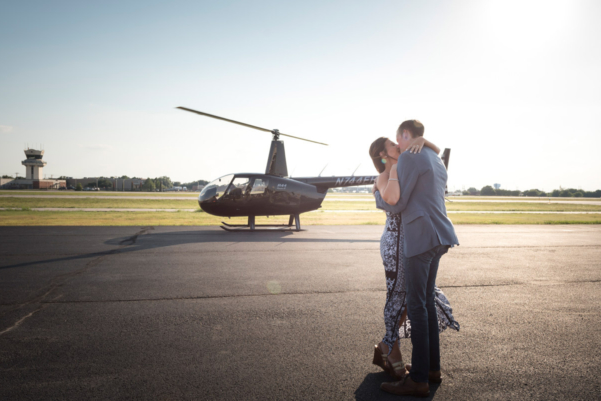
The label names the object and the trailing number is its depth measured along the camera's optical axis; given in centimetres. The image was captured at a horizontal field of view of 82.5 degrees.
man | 266
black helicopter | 1409
